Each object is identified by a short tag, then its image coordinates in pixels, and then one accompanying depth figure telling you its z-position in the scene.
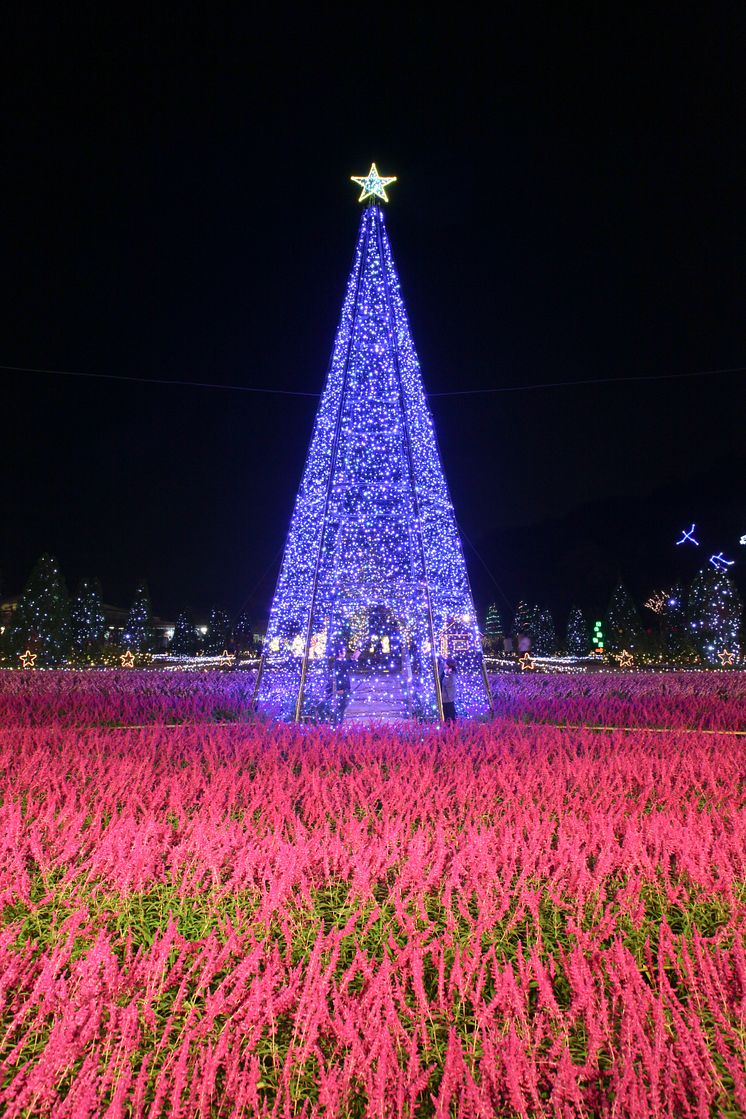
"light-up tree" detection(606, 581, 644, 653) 39.69
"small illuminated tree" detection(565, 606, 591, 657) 49.22
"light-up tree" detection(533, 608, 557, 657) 50.00
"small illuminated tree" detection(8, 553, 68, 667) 34.25
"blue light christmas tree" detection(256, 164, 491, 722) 10.98
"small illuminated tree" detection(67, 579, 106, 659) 40.72
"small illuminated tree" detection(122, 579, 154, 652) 43.94
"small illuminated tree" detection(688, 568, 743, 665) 32.06
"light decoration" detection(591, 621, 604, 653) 44.69
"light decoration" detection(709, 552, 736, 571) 27.05
